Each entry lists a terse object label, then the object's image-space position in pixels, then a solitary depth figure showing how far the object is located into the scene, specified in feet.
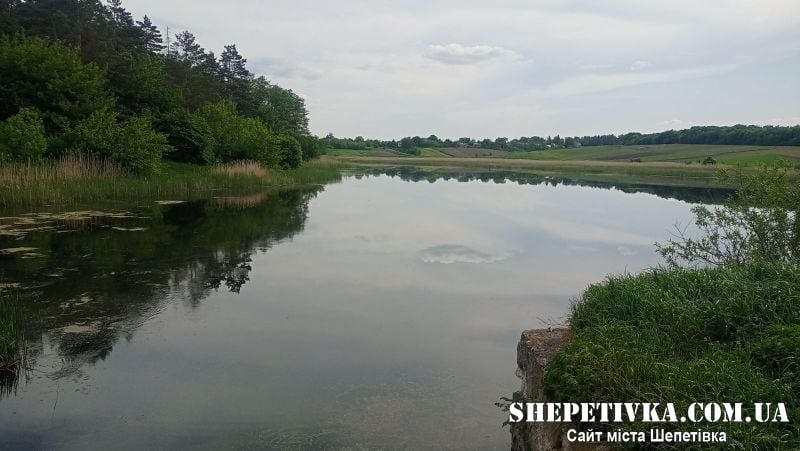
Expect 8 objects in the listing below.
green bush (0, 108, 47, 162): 67.82
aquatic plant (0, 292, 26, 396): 19.94
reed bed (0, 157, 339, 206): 62.10
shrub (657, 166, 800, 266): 24.30
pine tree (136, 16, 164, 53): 160.22
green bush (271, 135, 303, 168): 150.00
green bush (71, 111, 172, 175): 78.48
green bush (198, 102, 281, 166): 122.83
